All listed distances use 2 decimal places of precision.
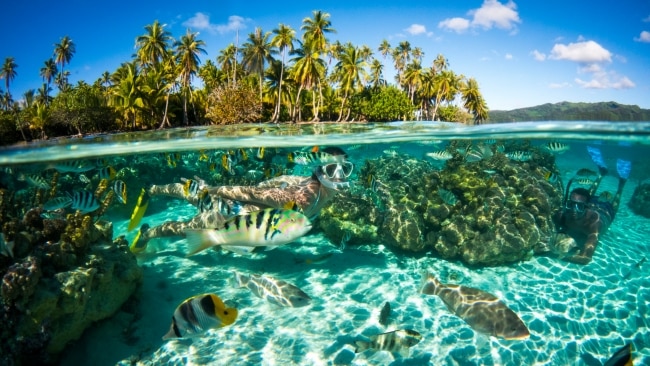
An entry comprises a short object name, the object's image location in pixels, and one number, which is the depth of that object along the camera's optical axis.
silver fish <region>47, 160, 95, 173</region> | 8.52
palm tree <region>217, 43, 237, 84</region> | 53.47
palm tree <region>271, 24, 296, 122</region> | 44.44
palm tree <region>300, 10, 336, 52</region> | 44.58
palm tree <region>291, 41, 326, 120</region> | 40.97
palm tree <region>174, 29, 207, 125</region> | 44.88
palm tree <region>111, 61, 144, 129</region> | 36.66
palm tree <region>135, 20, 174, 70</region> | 47.88
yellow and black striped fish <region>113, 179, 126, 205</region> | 5.89
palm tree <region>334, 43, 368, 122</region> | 44.56
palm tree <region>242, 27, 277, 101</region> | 44.53
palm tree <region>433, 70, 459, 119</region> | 53.19
